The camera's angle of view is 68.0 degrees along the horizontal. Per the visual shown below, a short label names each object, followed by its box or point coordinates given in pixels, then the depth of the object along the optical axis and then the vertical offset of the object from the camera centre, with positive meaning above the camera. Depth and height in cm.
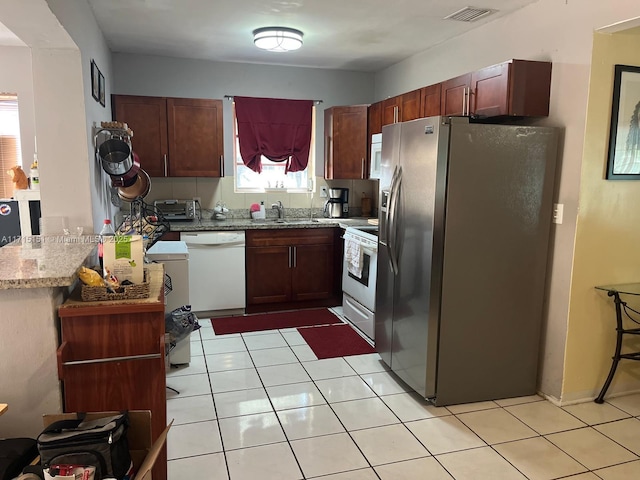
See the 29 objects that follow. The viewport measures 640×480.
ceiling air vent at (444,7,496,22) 317 +115
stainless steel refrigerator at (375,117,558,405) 273 -42
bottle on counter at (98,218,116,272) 266 -32
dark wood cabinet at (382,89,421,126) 392 +63
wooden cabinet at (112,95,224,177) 438 +40
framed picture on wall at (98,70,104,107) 342 +63
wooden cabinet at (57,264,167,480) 185 -71
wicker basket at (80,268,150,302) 189 -47
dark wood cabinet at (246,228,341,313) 456 -88
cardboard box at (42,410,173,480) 165 -89
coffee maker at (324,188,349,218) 521 -27
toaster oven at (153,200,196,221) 468 -33
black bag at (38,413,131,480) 143 -83
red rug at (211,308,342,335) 425 -133
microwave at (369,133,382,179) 460 +23
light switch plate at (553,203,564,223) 286 -17
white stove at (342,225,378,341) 391 -84
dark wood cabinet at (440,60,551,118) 281 +56
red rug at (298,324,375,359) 373 -134
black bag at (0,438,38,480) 151 -93
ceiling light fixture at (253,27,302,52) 369 +109
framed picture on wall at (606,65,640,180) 269 +34
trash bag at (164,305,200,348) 318 -100
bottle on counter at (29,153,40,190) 403 -3
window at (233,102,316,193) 510 +1
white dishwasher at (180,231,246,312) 435 -85
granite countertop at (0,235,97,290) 174 -38
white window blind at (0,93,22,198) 486 +32
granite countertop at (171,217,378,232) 436 -44
